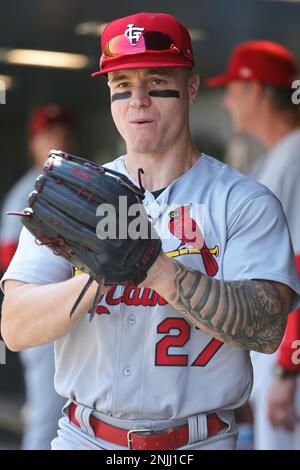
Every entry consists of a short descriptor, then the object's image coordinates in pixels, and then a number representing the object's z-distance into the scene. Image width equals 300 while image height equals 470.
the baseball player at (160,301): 4.09
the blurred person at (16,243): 8.25
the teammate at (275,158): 6.81
